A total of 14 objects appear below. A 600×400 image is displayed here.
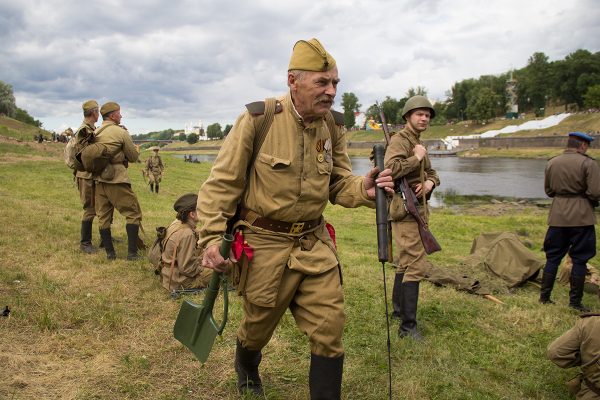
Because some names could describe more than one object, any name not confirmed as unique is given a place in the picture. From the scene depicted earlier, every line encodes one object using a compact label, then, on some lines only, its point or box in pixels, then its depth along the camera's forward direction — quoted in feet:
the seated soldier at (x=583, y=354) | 13.70
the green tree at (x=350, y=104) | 451.81
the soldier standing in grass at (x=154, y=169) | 71.51
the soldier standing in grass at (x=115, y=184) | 26.05
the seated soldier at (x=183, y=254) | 21.48
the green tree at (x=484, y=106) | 354.54
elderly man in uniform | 10.97
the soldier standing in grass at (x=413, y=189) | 18.48
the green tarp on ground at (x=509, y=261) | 27.68
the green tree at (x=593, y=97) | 265.15
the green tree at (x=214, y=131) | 585.67
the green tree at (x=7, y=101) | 251.19
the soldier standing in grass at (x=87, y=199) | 26.84
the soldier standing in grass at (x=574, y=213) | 23.67
